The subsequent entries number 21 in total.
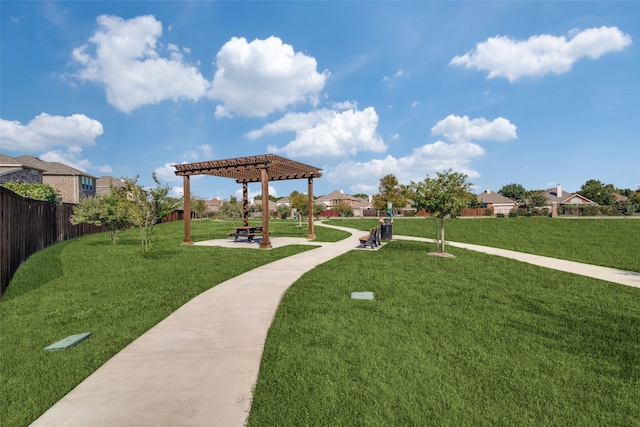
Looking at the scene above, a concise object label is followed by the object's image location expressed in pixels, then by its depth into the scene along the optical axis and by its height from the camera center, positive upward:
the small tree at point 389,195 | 59.00 +3.76
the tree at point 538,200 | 60.06 +2.40
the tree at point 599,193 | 74.46 +4.82
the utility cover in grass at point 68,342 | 4.28 -1.80
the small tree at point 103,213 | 17.35 +0.21
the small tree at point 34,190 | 21.00 +1.91
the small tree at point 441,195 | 12.69 +0.80
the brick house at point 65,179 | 43.28 +5.46
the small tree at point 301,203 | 47.56 +1.83
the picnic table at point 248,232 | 17.34 -0.96
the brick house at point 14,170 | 31.02 +5.03
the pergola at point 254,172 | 14.66 +2.44
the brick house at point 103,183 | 57.31 +6.33
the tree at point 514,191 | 104.12 +7.48
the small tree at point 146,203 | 12.94 +0.57
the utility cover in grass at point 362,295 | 6.41 -1.71
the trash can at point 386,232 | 18.41 -1.08
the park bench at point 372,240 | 14.52 -1.22
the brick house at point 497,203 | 73.38 +2.44
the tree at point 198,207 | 62.64 +1.80
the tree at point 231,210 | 49.69 +0.92
